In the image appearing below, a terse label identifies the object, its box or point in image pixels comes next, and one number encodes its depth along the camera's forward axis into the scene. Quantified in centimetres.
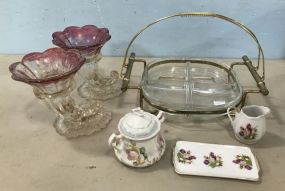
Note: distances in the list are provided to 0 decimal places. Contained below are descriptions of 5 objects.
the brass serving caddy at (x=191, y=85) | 74
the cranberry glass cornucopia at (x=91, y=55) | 80
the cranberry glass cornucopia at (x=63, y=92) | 69
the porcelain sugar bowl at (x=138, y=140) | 60
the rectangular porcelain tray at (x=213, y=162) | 60
